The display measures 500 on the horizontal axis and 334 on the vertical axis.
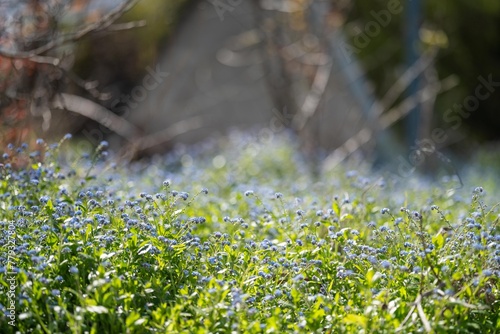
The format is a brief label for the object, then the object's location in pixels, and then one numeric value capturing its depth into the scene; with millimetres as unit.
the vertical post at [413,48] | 18328
